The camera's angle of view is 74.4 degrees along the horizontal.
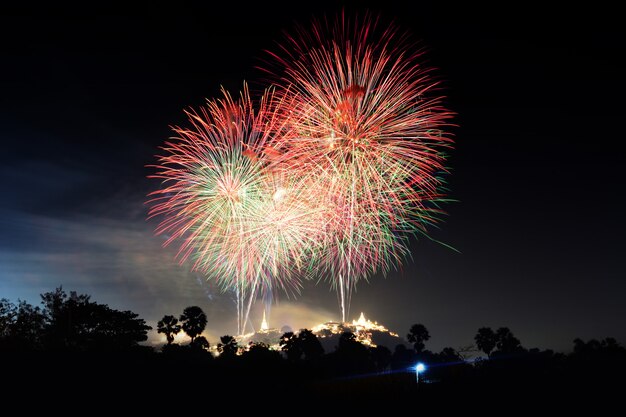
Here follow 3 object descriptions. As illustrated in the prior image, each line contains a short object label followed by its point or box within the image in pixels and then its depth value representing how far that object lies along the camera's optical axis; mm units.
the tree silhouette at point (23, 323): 57562
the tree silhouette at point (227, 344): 69612
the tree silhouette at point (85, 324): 55531
